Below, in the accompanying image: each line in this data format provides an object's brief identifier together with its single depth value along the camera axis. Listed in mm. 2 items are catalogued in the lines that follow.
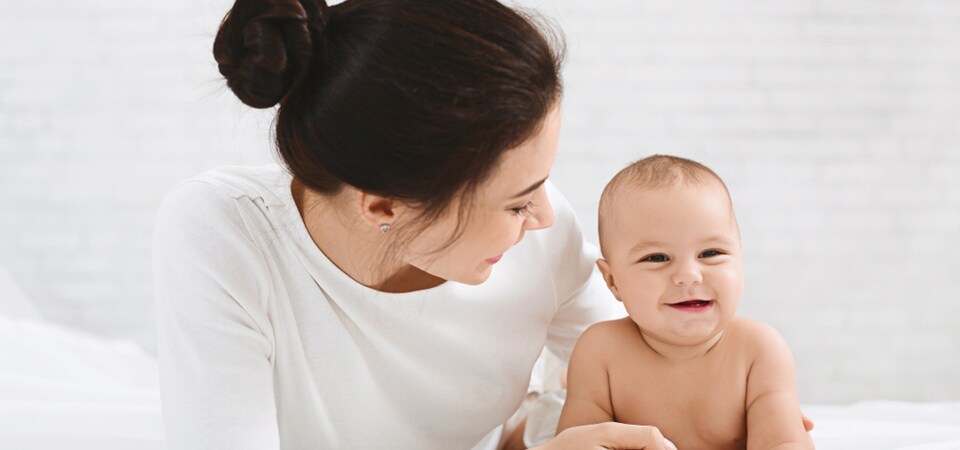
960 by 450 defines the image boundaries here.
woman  1157
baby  1452
